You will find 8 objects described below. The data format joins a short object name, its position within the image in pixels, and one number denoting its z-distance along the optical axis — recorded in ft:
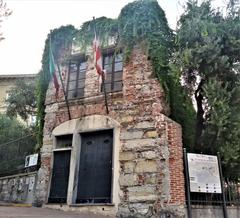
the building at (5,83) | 65.00
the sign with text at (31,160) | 25.43
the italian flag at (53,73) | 23.84
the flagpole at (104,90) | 21.77
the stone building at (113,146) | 19.04
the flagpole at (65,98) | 23.94
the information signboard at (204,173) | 18.60
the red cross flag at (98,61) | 21.57
